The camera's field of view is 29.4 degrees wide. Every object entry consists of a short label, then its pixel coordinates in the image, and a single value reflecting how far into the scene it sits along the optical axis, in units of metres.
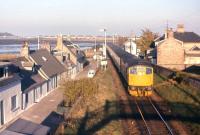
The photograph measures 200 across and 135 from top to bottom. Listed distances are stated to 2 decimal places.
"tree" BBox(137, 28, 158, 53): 86.03
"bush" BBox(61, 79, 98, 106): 29.47
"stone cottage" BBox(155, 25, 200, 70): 61.25
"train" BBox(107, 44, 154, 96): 31.75
